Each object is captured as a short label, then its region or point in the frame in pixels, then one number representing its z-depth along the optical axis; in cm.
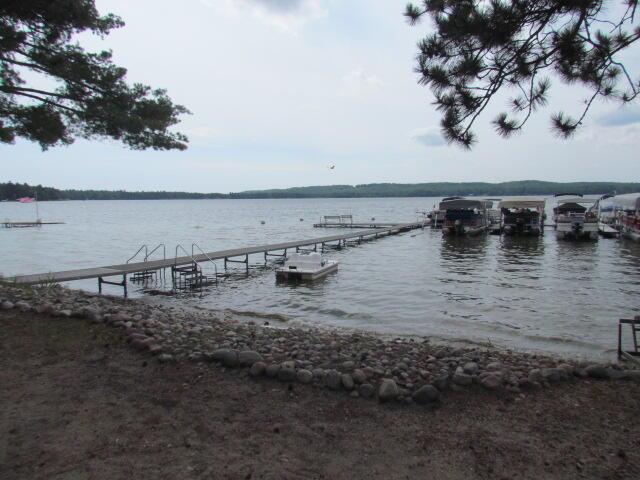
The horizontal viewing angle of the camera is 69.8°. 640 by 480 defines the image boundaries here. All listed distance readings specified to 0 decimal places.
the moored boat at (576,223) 3459
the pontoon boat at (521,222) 3869
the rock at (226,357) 546
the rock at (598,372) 547
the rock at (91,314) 712
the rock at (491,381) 501
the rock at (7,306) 745
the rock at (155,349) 574
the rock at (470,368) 547
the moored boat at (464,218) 3994
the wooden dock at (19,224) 6012
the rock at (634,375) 537
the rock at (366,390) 477
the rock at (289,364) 529
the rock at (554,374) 535
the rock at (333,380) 495
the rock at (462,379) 507
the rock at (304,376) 505
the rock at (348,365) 559
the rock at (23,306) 745
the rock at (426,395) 465
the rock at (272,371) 518
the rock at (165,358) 552
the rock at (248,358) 546
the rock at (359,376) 507
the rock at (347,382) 493
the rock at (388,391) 467
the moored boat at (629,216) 3394
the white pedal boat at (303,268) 1866
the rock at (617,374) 543
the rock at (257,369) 521
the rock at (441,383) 494
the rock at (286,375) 510
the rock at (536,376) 526
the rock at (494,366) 573
